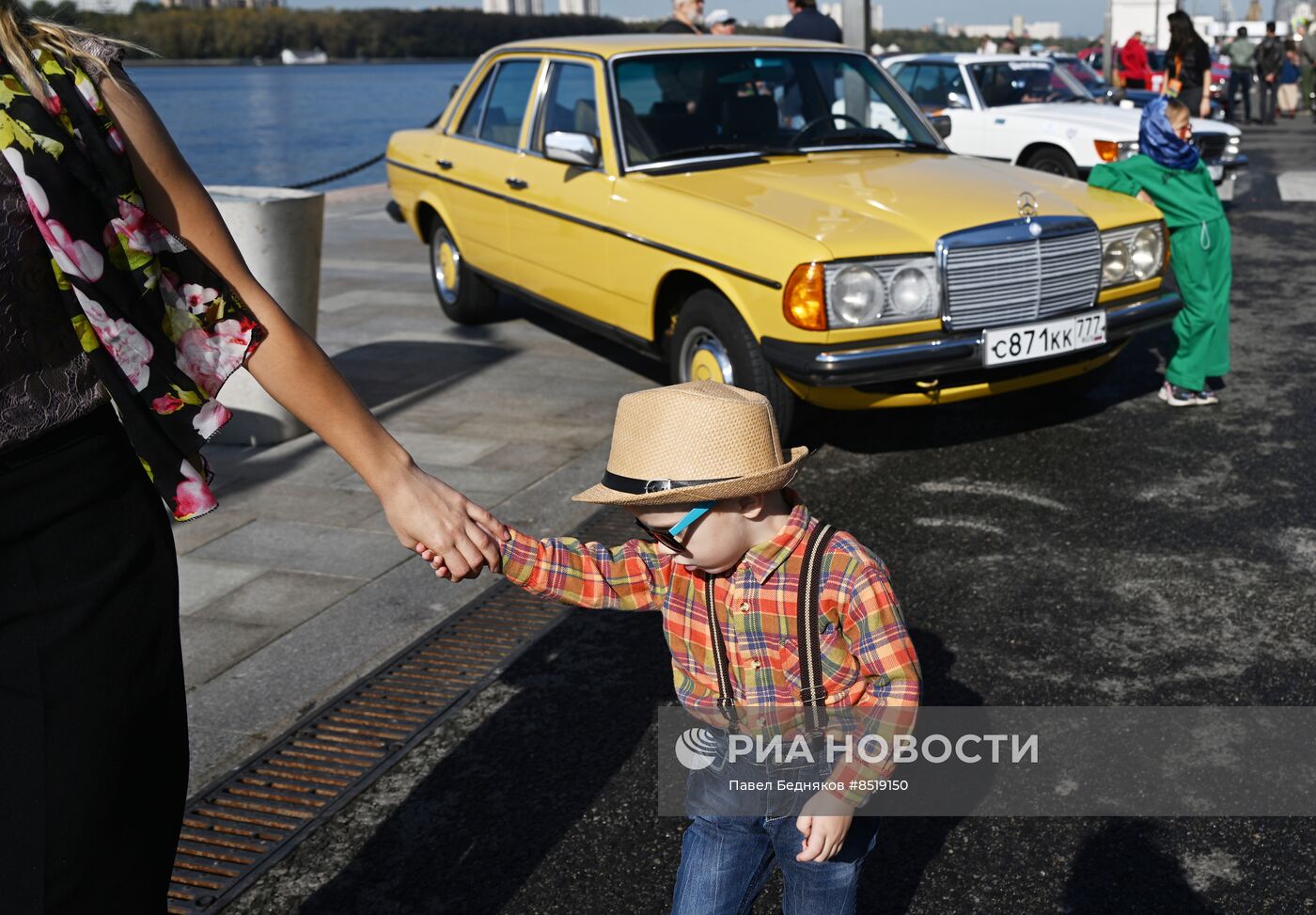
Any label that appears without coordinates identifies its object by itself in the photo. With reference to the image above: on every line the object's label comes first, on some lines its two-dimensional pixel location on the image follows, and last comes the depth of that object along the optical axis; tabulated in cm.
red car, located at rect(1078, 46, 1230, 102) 2867
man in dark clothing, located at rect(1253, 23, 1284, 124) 2617
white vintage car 1305
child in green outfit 668
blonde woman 159
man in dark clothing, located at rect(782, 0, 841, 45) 1168
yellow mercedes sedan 558
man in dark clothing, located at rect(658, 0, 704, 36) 1150
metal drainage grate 321
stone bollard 658
